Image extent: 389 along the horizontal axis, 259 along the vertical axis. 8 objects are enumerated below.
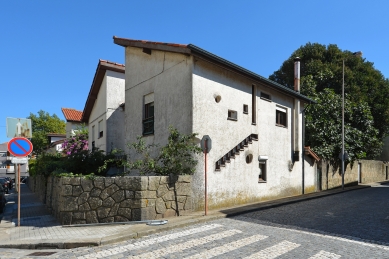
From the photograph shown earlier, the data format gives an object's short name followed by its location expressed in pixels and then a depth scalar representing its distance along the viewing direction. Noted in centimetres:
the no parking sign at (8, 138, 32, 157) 891
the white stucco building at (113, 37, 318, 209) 1059
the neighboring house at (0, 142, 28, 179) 5472
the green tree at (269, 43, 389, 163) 2098
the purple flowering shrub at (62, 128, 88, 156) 1936
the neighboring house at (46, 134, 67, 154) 3254
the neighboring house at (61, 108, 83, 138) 2646
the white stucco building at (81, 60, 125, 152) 1692
